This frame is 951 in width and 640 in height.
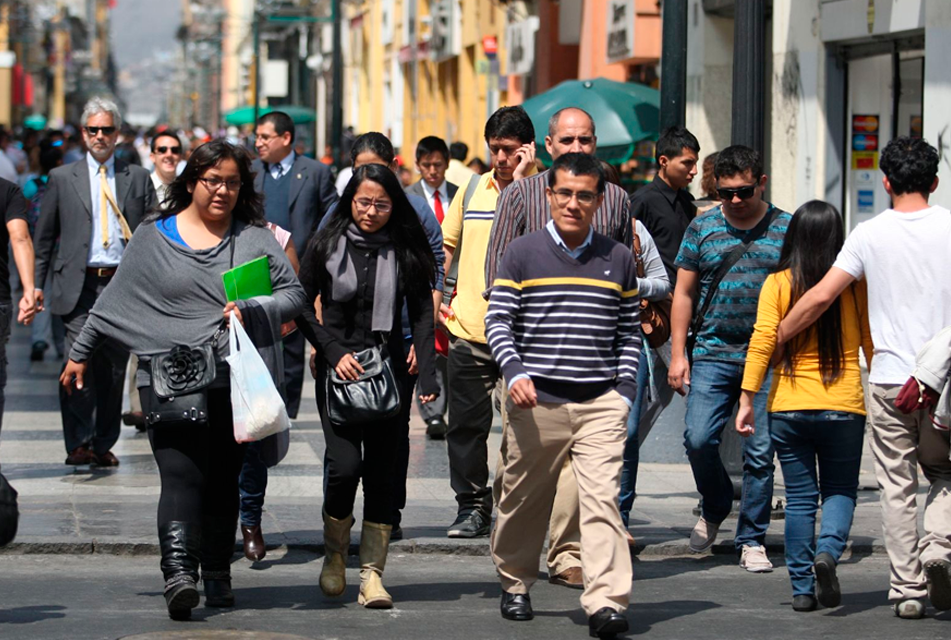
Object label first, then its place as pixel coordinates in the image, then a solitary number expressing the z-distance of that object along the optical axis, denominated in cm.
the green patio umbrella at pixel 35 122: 4556
